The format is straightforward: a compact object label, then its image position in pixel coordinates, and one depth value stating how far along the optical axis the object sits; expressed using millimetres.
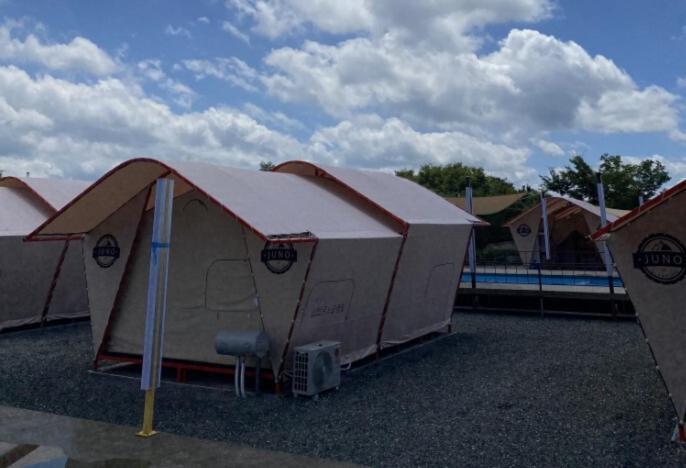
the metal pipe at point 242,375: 9234
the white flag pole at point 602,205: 18434
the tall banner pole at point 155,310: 7375
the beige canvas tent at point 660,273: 6758
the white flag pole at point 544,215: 26234
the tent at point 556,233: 31766
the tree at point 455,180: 53844
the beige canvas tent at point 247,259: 9297
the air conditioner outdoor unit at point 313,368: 9039
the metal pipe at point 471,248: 19241
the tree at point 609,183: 42031
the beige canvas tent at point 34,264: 15422
